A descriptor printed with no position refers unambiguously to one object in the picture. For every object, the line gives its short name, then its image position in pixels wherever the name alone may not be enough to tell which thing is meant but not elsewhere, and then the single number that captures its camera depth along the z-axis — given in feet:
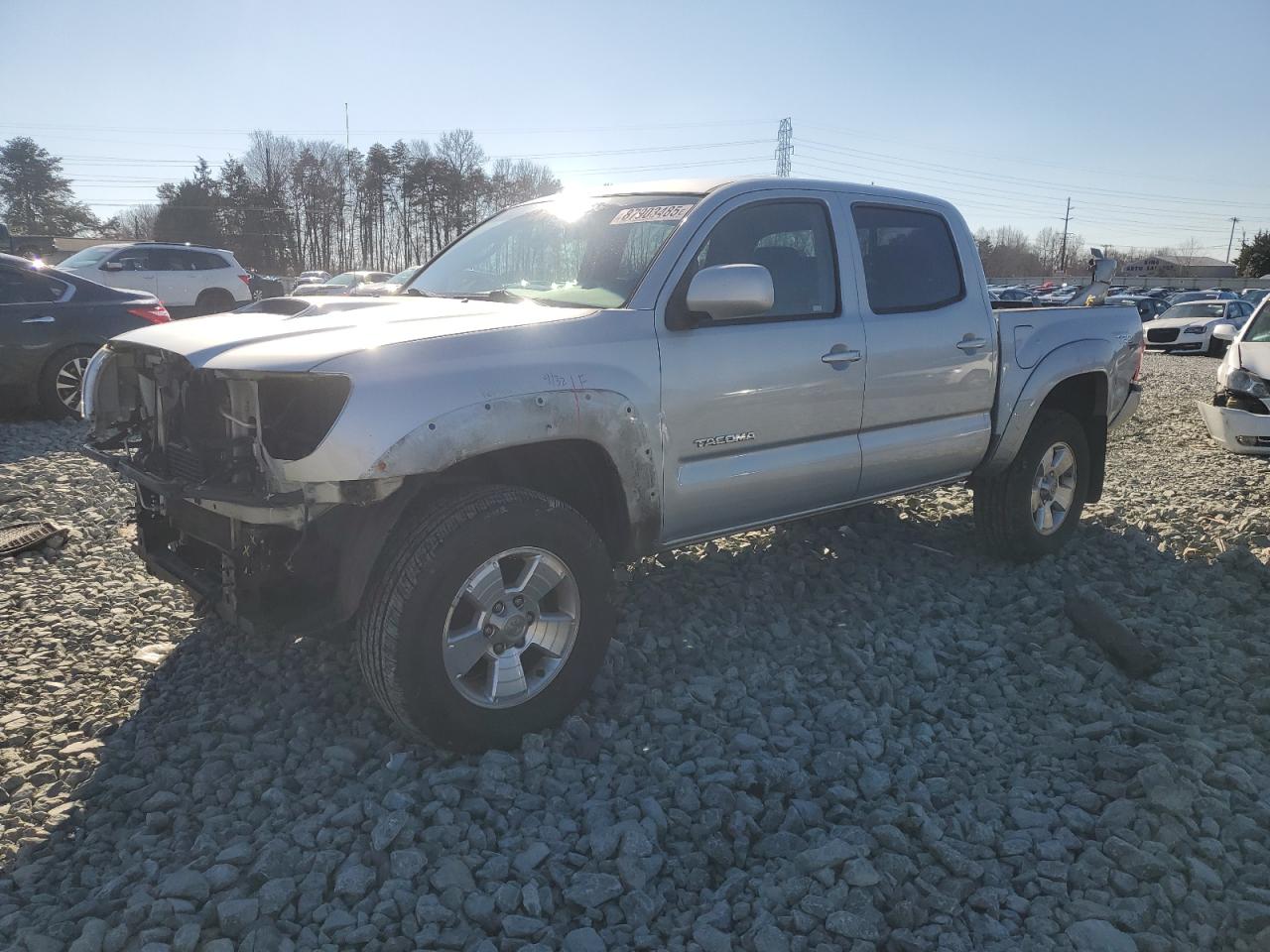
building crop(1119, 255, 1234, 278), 288.92
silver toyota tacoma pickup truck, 9.11
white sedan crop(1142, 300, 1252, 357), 77.97
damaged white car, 23.71
